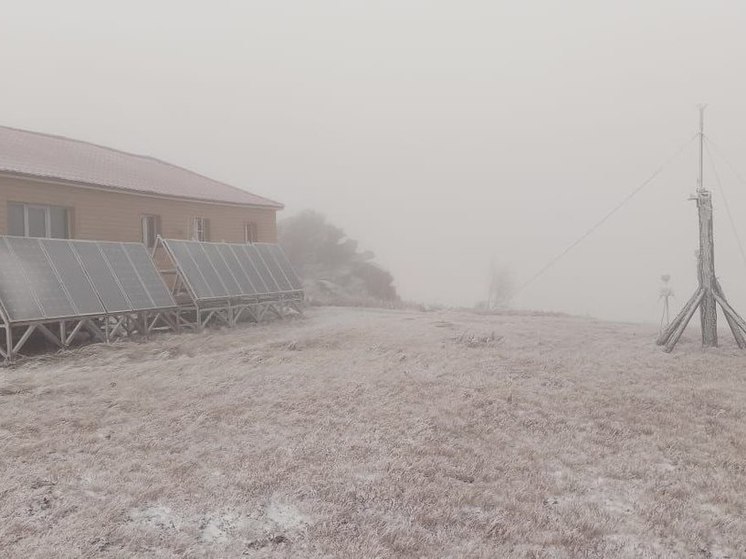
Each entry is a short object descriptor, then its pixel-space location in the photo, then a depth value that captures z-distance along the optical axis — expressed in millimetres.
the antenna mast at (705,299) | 14859
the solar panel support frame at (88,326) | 12992
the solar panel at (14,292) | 13219
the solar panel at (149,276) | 17516
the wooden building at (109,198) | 19266
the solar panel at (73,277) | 14891
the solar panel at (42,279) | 14031
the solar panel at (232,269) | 19672
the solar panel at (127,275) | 16703
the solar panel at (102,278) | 15727
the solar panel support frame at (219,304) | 19094
